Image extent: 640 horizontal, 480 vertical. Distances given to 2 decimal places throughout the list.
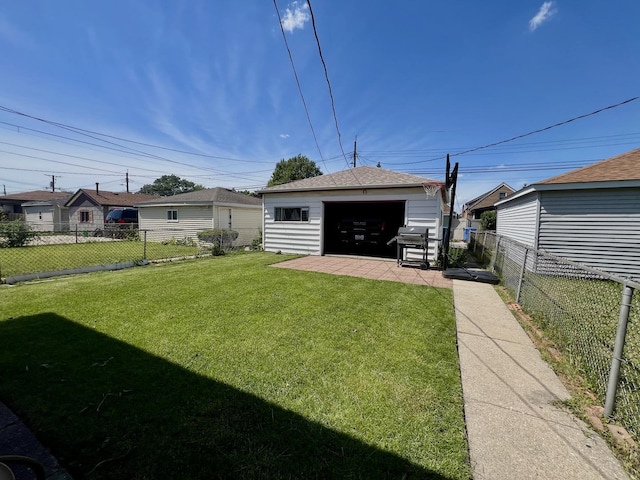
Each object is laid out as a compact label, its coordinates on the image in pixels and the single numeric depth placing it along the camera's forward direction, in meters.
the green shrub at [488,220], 26.41
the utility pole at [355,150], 22.74
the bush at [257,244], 13.18
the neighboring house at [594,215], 7.52
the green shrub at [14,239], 12.54
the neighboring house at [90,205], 24.47
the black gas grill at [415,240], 8.54
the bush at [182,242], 15.92
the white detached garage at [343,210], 9.10
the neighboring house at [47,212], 26.61
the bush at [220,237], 12.45
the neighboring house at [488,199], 32.29
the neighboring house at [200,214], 16.05
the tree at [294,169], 38.72
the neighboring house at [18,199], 36.31
